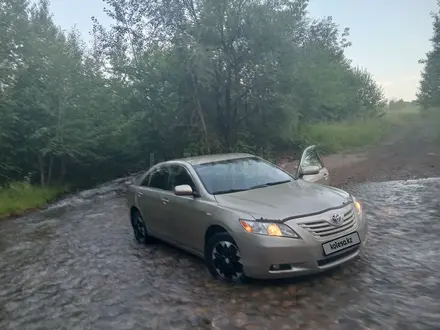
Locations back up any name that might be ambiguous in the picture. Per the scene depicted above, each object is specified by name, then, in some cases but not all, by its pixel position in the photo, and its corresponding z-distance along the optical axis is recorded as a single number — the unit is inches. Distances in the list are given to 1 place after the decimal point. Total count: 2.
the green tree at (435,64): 947.3
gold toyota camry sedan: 188.5
